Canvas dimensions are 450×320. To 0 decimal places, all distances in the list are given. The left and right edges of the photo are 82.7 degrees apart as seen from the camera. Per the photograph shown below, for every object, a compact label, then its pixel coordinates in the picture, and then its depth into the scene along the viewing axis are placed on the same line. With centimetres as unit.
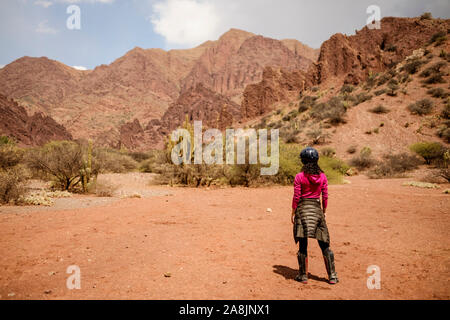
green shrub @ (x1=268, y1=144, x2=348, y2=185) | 1415
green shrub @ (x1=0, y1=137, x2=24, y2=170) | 1390
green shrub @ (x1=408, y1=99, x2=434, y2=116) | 2341
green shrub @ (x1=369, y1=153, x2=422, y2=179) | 1574
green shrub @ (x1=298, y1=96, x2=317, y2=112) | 4006
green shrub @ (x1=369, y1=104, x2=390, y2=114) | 2575
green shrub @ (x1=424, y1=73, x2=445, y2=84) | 2599
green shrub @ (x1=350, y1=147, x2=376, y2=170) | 1967
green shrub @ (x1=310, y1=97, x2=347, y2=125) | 2733
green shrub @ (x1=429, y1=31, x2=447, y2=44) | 3133
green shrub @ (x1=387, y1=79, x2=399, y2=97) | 2767
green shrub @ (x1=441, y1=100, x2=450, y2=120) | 2209
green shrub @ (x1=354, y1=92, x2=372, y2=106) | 2951
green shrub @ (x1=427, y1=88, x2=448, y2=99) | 2425
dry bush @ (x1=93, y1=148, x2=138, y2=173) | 1281
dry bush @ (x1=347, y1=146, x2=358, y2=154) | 2233
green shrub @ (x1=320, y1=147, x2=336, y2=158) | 2177
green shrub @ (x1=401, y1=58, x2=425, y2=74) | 2948
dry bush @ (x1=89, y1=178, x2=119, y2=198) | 1098
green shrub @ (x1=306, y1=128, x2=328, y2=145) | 2489
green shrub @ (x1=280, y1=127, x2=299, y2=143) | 2716
